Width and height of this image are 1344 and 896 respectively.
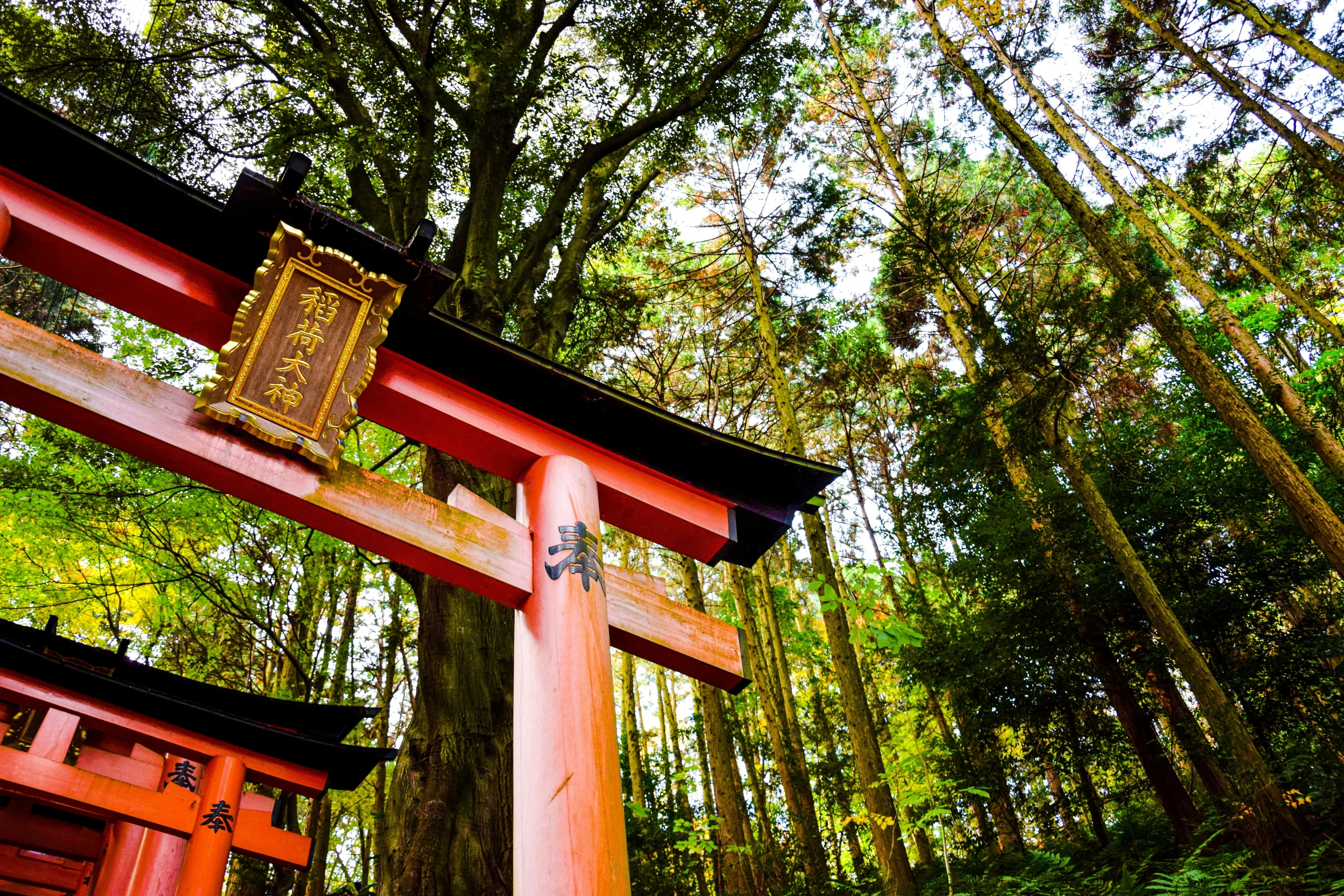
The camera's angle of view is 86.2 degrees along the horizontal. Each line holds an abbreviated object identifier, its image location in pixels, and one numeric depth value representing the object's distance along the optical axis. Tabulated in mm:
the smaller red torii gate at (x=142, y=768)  5359
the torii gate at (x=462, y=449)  2637
